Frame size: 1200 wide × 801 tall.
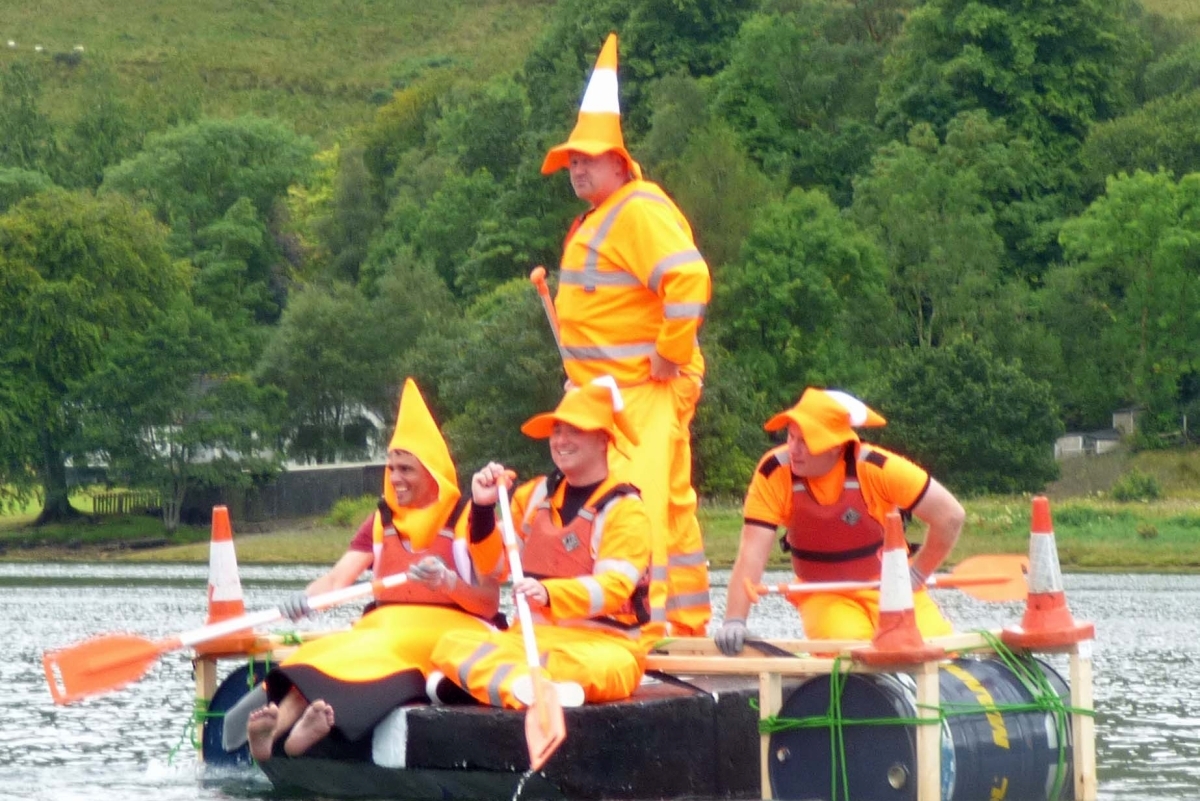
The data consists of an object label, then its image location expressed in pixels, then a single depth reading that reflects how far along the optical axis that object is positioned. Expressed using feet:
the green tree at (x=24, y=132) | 287.69
